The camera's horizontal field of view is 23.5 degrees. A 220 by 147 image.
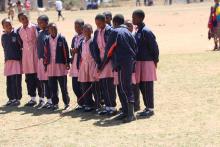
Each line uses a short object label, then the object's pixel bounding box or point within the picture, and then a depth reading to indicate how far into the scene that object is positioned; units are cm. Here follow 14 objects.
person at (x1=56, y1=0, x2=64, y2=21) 3947
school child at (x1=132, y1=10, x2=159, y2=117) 921
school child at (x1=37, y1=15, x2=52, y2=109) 1024
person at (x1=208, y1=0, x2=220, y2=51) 1861
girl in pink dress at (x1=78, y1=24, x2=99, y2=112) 975
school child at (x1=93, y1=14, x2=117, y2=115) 950
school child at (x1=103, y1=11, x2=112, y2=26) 1006
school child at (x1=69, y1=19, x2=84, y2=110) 998
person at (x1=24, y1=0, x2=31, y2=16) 4022
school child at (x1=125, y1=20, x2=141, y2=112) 968
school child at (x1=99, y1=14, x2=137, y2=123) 888
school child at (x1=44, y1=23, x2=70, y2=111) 1012
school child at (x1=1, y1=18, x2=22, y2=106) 1075
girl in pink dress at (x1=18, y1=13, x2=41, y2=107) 1066
